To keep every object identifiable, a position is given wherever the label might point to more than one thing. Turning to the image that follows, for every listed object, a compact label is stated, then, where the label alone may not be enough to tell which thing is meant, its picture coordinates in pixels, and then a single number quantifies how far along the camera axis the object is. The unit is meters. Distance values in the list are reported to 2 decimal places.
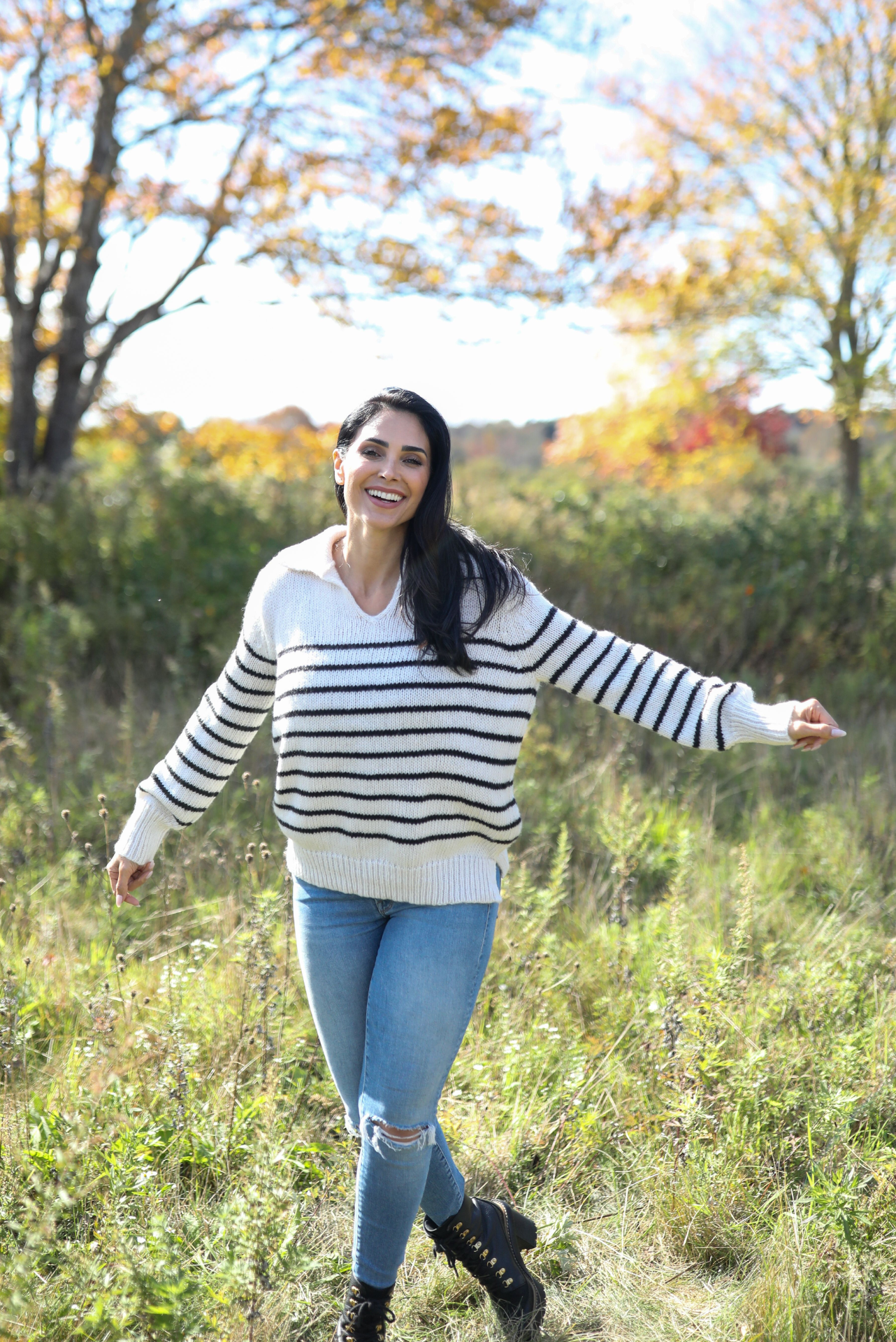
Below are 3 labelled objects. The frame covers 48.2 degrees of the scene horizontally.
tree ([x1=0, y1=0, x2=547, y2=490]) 7.71
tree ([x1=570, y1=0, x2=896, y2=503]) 10.24
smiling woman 2.06
